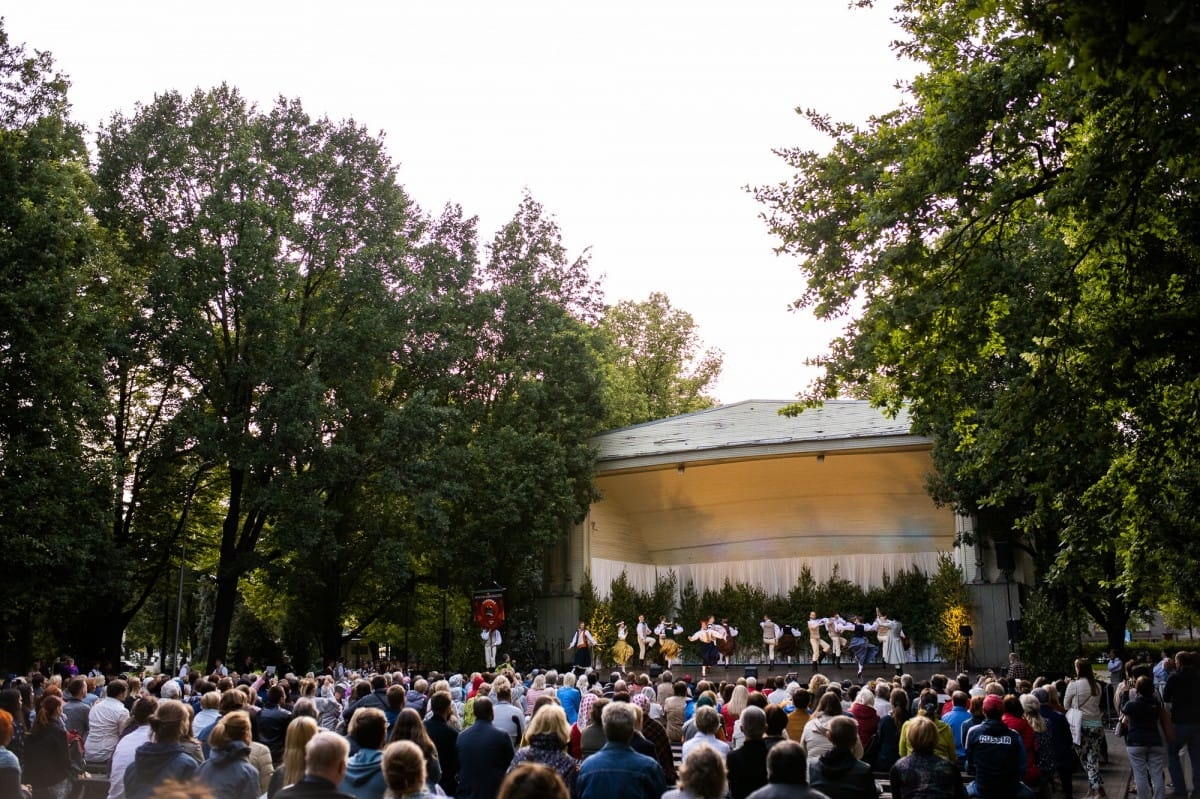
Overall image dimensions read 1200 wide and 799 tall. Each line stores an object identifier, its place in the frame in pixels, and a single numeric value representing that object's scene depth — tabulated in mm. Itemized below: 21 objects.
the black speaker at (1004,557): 21375
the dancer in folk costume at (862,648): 28859
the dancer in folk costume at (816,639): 29500
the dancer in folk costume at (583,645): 30250
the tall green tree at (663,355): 50719
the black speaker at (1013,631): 21069
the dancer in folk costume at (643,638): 31719
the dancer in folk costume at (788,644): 30219
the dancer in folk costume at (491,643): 27828
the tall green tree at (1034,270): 11422
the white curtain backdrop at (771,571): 33000
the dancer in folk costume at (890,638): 29047
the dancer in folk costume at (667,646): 31219
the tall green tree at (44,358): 22359
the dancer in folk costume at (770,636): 30641
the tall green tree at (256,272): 27281
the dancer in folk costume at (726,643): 30672
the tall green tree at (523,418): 31484
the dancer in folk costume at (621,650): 32031
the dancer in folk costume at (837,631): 29148
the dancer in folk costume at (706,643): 29953
